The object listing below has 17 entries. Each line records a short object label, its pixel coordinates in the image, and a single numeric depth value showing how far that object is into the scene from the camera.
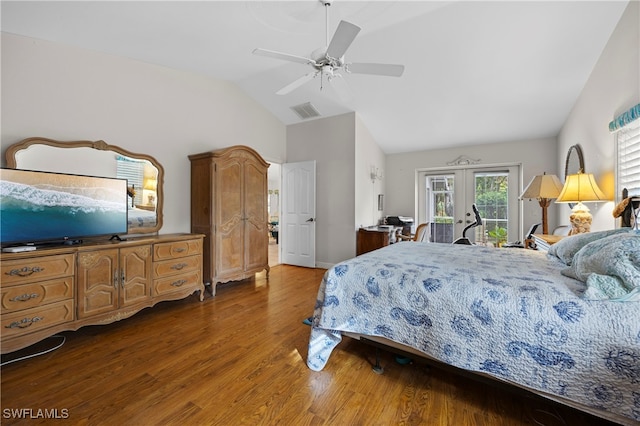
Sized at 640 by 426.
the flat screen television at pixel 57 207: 2.06
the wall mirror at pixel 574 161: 3.26
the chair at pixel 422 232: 4.18
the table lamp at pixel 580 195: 2.49
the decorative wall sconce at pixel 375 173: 5.16
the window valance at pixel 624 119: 1.93
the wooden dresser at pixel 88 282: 1.88
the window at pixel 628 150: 2.04
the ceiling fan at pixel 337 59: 1.80
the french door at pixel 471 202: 4.91
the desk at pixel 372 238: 4.33
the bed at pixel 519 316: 1.13
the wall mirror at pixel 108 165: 2.36
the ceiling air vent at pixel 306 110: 4.45
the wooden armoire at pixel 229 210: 3.35
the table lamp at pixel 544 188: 3.06
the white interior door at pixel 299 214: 4.86
